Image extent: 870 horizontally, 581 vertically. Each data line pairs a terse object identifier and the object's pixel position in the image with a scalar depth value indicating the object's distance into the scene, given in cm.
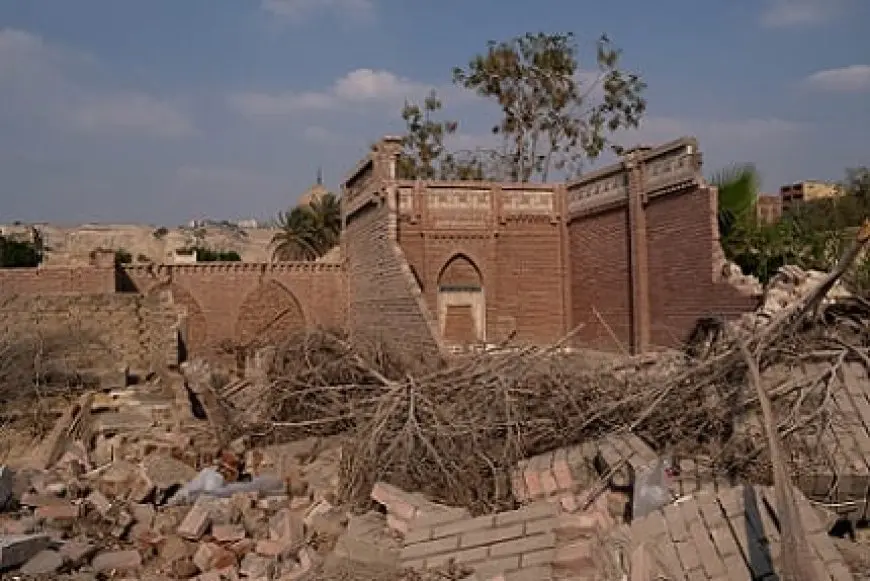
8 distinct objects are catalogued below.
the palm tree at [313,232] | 3228
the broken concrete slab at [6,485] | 820
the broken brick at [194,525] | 732
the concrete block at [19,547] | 646
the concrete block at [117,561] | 685
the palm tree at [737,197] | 1354
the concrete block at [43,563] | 652
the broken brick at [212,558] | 679
